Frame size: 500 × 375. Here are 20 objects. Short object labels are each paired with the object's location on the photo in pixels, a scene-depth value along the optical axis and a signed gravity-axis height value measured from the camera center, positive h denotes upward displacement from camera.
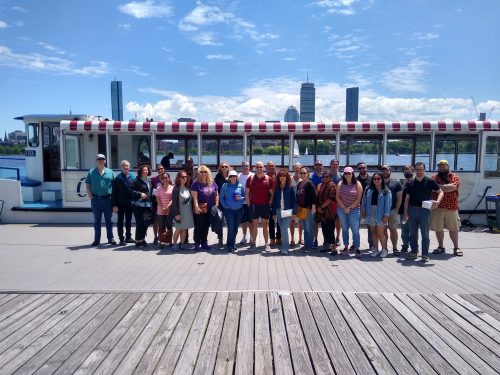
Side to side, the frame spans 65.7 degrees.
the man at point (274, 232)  8.26 -1.82
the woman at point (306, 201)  7.52 -1.04
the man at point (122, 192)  8.10 -0.96
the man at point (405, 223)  7.31 -1.43
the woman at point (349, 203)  7.27 -1.04
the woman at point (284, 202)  7.46 -1.05
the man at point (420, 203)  6.92 -1.00
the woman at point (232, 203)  7.62 -1.10
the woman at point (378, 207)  7.15 -1.11
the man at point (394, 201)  7.26 -0.99
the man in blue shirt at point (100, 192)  8.08 -0.96
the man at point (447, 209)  7.36 -1.15
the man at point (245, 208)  8.05 -1.27
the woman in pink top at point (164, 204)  7.95 -1.18
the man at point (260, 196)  7.68 -0.97
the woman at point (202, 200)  7.69 -1.05
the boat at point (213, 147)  10.99 -0.01
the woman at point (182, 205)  7.74 -1.16
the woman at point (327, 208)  7.54 -1.19
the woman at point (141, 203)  8.05 -1.17
